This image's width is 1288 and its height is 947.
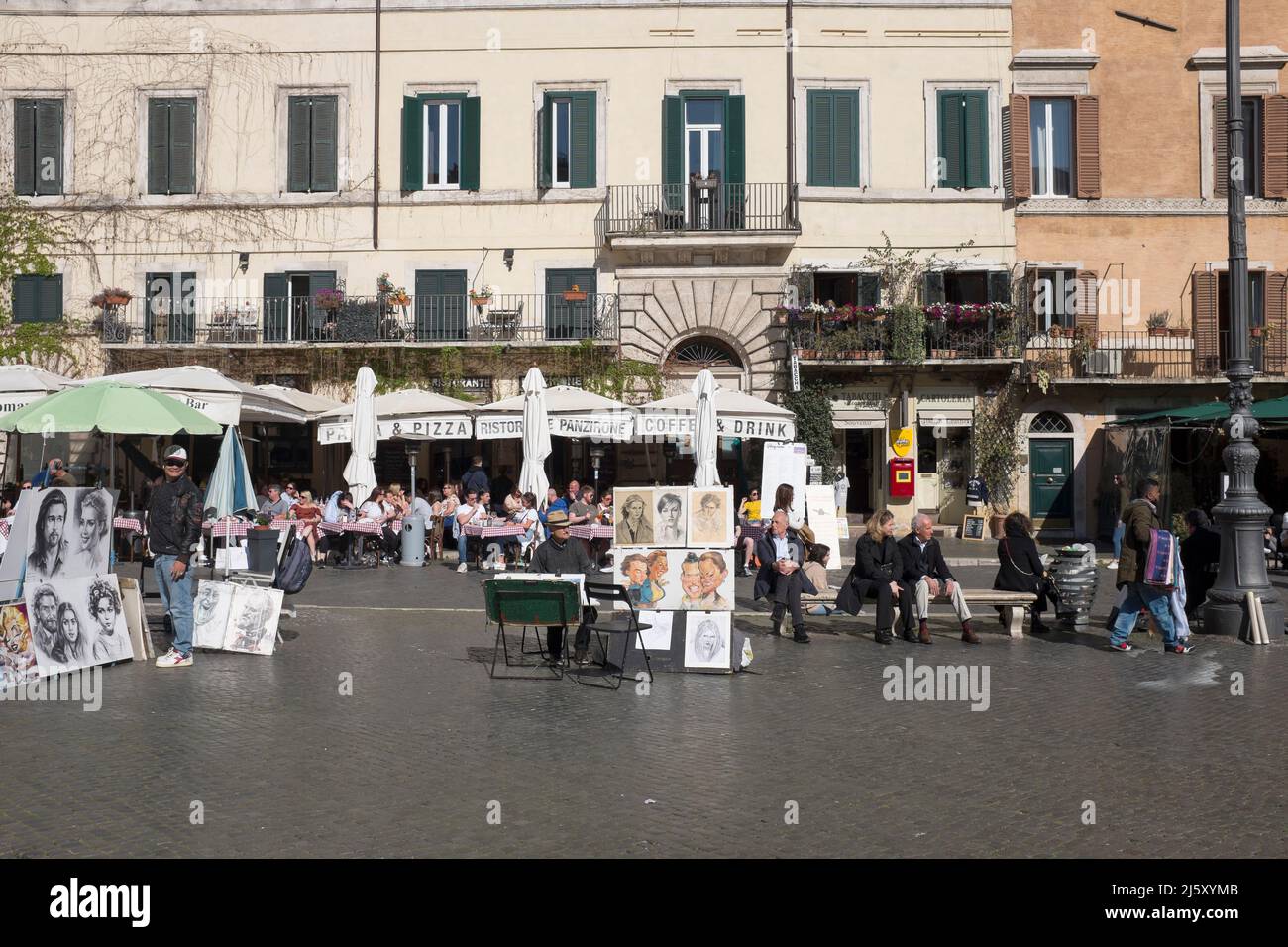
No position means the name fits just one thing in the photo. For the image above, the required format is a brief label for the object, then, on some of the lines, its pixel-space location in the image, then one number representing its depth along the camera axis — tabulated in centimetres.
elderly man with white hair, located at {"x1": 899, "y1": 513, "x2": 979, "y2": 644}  1263
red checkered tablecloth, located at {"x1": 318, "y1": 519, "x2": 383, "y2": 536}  2039
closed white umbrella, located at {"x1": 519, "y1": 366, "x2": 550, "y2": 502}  2042
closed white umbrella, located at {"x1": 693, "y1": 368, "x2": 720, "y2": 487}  1992
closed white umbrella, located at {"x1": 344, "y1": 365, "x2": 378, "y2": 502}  2054
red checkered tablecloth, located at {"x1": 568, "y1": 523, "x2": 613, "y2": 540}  2003
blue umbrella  1511
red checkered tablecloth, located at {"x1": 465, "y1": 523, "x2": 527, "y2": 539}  2000
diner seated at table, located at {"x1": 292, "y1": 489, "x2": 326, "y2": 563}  2008
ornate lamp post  1306
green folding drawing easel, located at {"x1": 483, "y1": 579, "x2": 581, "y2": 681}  1030
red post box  2745
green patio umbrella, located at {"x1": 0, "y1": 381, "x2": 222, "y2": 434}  1430
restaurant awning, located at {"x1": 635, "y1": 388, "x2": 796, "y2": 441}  2159
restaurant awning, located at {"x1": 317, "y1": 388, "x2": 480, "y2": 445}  2188
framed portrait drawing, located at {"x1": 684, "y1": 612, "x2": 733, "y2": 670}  1076
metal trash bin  1335
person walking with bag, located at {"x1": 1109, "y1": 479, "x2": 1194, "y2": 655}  1199
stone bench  1287
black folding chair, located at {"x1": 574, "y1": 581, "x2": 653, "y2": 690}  1032
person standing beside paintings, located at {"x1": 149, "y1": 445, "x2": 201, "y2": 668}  1081
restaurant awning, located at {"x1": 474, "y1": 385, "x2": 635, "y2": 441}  2169
